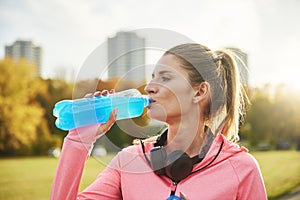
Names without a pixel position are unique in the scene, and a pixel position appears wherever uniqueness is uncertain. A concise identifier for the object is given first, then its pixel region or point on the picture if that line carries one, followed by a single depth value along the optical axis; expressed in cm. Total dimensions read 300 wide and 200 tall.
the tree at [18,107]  1780
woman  138
